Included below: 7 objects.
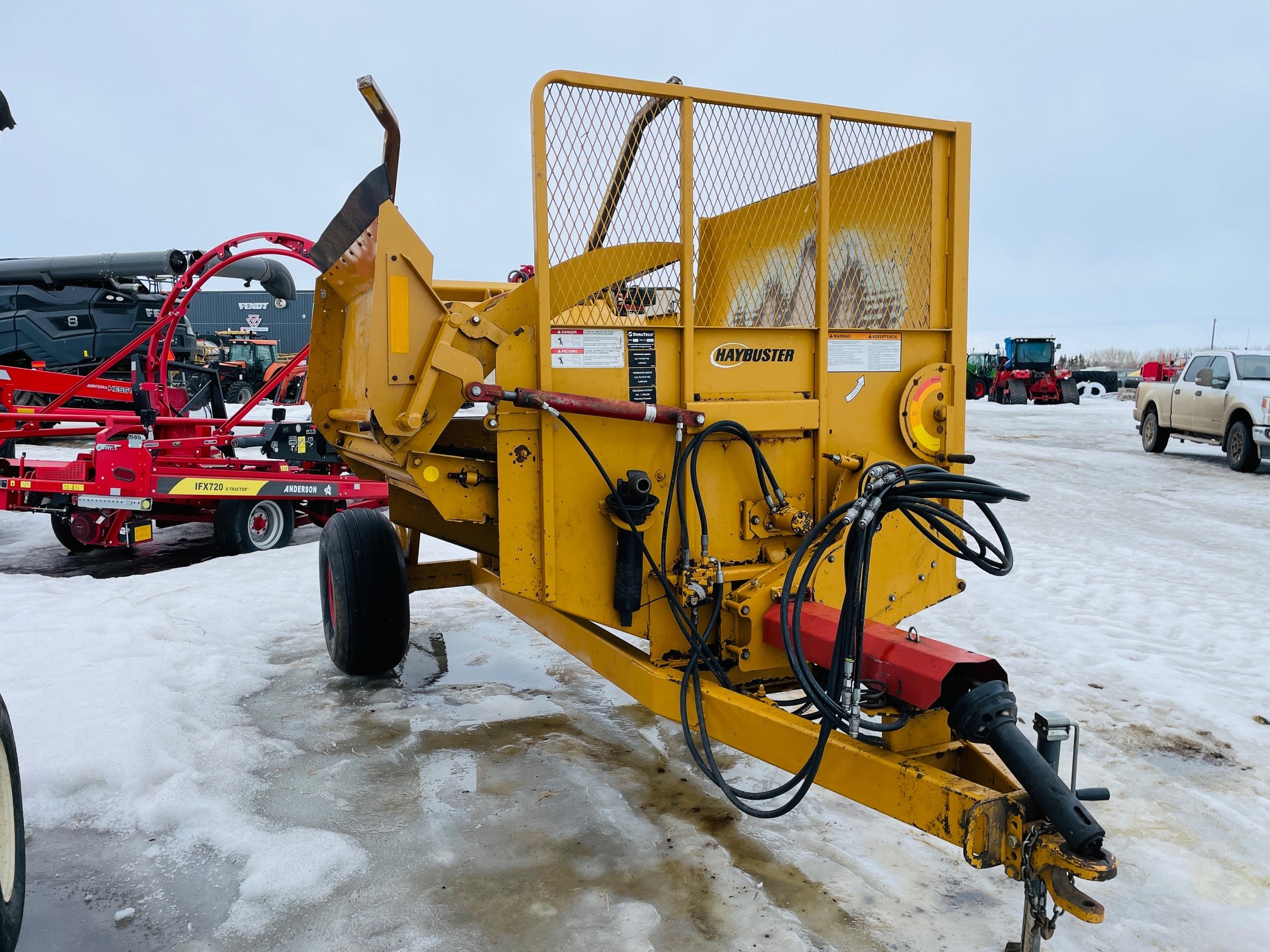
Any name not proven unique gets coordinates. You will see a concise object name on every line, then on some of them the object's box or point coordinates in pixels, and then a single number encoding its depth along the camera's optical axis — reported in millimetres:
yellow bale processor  2879
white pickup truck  13516
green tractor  36250
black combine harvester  15945
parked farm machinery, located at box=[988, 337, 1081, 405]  31172
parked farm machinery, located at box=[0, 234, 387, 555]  7320
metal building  45656
